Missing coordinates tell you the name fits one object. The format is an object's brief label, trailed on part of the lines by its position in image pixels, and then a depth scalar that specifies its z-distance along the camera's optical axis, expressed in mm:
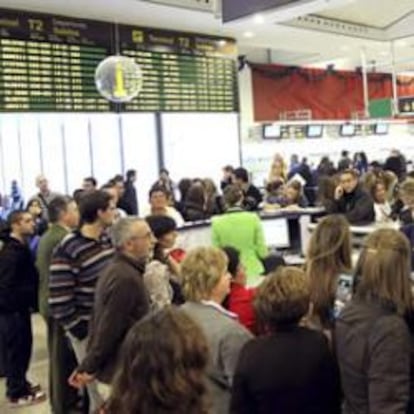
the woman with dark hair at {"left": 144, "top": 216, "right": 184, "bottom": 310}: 3307
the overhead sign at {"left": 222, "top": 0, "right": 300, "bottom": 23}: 4766
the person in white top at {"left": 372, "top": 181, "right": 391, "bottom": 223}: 5688
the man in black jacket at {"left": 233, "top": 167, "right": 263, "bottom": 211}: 6430
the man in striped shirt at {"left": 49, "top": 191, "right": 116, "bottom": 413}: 3449
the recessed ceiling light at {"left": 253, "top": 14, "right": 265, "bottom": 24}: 4900
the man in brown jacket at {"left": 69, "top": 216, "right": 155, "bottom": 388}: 2869
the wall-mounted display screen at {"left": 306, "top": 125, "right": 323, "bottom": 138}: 14278
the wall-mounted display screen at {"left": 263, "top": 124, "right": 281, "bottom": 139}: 12945
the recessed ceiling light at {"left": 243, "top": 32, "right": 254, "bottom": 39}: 9234
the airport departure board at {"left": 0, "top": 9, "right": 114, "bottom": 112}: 6871
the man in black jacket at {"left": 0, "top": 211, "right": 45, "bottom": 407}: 4484
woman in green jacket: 4516
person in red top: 2877
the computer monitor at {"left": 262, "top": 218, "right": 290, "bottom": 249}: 5488
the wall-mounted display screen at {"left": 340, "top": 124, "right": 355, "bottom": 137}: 15297
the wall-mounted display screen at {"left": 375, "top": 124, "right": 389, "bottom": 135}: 16750
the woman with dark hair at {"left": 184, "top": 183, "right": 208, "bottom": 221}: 6113
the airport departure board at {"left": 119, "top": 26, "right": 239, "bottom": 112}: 8031
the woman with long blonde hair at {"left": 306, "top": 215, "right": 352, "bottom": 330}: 2618
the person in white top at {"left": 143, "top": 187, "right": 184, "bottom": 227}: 5414
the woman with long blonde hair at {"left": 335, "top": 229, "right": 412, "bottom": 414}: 1974
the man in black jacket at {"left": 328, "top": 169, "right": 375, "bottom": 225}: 5305
